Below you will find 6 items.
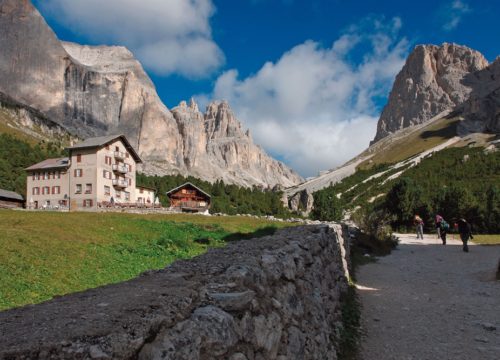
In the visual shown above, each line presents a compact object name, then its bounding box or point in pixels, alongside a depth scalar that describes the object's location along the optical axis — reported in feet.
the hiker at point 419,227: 126.22
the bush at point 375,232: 94.84
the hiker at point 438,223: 113.21
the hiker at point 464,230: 82.86
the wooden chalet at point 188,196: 249.34
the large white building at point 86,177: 200.44
